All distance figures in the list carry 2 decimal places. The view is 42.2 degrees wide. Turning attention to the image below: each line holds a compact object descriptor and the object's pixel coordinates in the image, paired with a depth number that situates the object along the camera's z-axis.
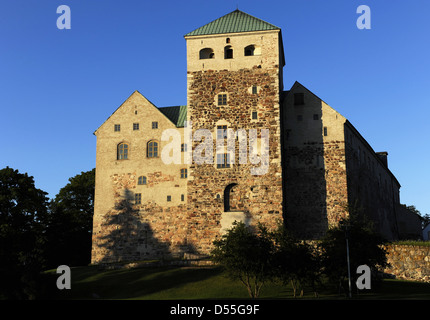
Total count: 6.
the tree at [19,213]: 47.72
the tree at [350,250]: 35.66
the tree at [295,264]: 35.50
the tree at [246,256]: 35.12
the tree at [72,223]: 62.84
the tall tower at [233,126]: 47.91
